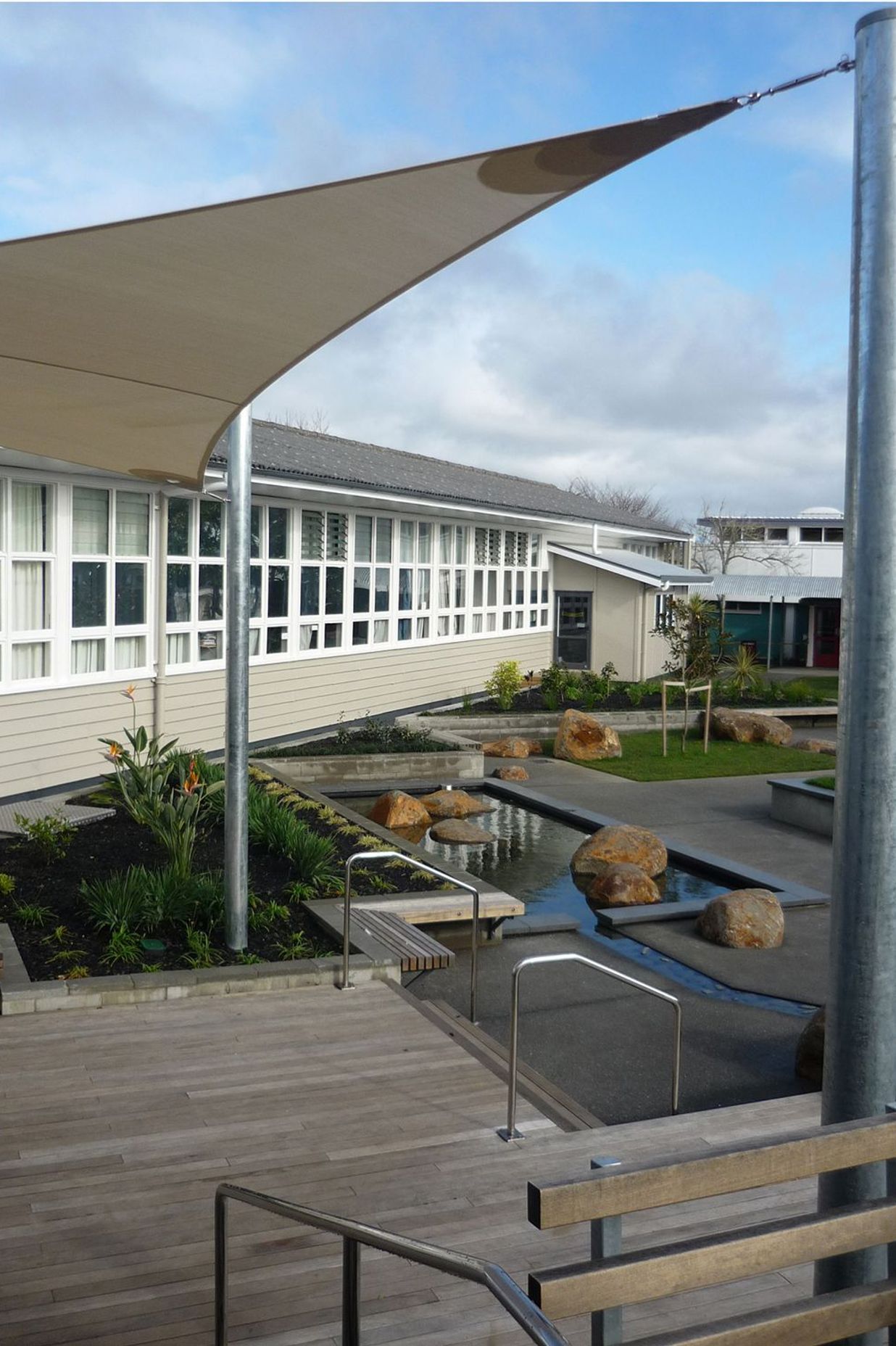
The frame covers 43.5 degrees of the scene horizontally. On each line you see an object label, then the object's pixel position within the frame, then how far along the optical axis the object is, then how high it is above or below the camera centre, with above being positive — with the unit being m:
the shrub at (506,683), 21.48 -1.46
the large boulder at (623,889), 10.27 -2.57
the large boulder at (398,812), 13.03 -2.39
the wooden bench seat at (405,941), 7.29 -2.26
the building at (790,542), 52.38 +3.49
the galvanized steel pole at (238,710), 7.03 -0.66
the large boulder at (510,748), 18.09 -2.25
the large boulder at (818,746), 19.75 -2.36
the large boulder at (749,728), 20.17 -2.09
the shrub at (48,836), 9.32 -2.01
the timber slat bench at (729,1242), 2.16 -1.28
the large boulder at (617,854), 11.20 -2.45
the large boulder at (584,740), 18.25 -2.14
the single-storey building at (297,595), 12.23 +0.18
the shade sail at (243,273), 3.21 +1.12
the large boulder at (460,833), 12.65 -2.55
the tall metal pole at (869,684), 2.73 -0.17
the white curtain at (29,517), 11.84 +0.92
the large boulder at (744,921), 9.07 -2.53
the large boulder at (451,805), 13.84 -2.44
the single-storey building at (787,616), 35.56 -0.11
